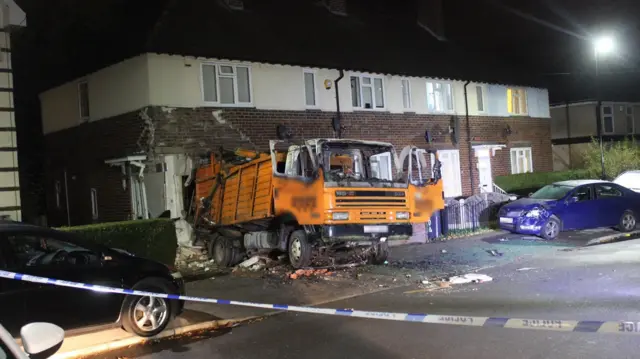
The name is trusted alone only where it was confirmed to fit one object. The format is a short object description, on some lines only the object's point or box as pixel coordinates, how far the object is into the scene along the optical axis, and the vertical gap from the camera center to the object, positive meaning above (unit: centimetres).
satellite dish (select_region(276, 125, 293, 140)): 1588 +148
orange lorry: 998 -36
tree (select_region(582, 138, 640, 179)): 2270 -3
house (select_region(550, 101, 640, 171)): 3178 +214
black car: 566 -99
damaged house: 1429 +269
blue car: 1434 -121
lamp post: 1858 +408
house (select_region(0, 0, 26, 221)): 1011 +144
